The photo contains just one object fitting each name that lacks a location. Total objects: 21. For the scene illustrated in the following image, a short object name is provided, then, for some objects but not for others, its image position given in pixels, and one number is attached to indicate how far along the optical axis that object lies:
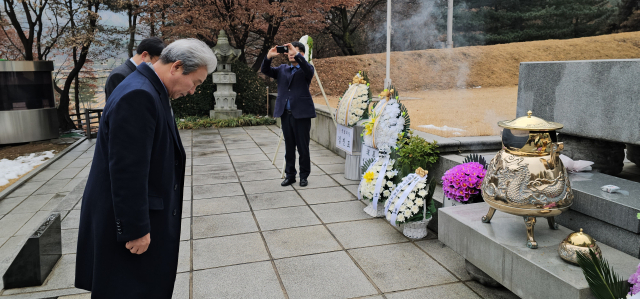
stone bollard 2.98
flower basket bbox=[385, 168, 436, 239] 3.58
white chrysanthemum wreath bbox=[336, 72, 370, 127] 5.55
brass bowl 2.13
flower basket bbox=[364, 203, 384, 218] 4.22
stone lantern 12.83
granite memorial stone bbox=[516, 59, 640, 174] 3.02
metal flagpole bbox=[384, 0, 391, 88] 9.88
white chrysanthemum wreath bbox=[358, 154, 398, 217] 4.07
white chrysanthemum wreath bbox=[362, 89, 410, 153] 4.35
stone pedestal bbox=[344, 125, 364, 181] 5.69
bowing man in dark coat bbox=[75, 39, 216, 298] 1.67
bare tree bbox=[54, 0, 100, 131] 13.33
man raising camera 5.33
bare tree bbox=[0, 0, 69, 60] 14.03
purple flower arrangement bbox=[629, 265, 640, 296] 1.75
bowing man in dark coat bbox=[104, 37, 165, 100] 3.79
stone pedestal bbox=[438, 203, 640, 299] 2.09
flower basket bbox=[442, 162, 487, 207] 3.28
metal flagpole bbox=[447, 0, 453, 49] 10.68
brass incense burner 2.35
